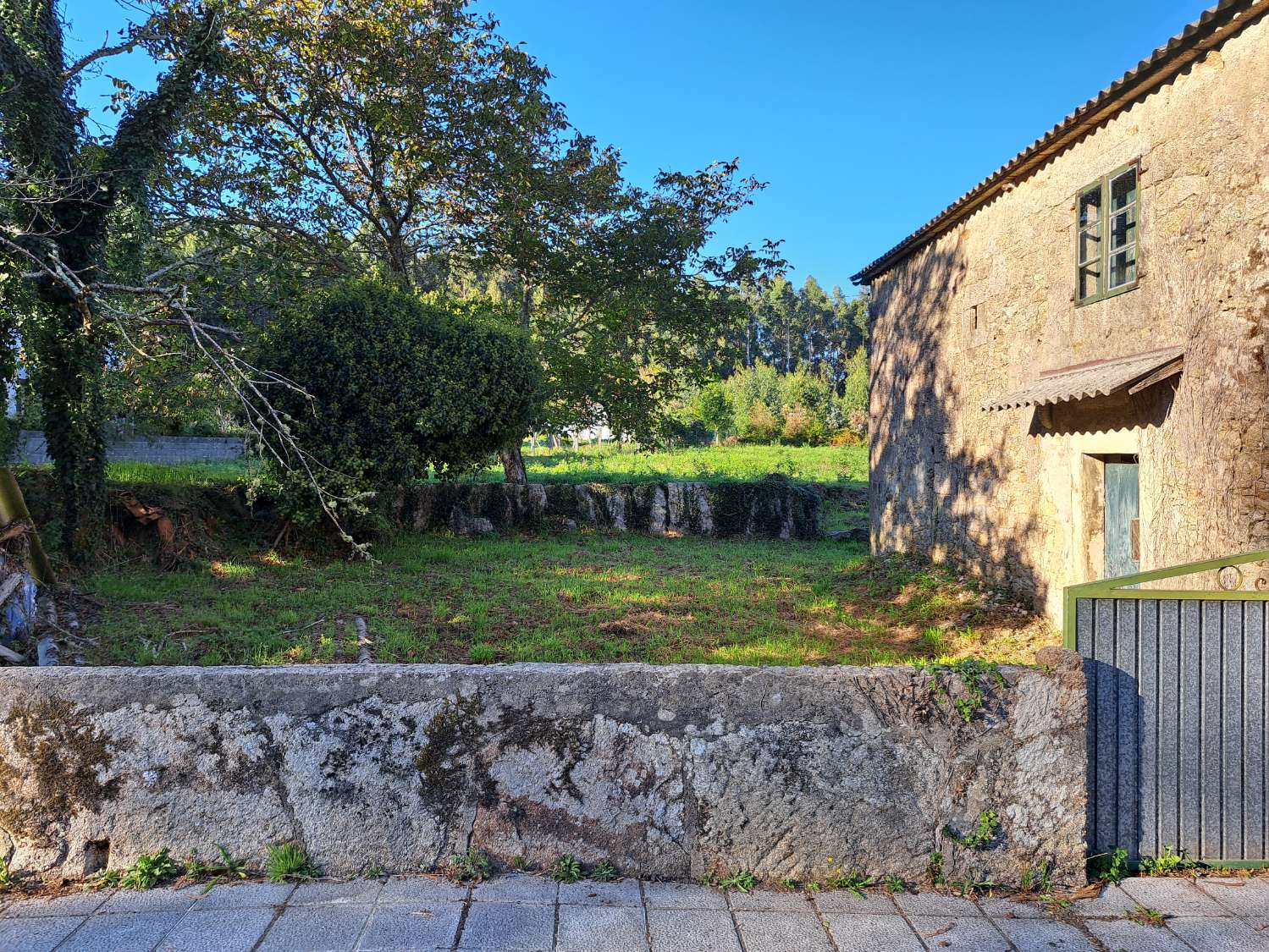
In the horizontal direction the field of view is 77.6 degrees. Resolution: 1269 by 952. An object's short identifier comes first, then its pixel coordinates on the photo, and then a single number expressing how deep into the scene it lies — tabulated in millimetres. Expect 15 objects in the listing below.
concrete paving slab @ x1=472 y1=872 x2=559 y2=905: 3004
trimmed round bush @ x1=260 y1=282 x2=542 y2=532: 10820
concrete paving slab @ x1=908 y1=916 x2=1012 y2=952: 2773
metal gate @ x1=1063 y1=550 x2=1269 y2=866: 3252
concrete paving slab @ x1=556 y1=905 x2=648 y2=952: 2721
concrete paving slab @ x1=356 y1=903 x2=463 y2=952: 2711
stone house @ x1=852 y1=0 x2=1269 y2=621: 5949
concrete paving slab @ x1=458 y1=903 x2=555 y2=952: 2719
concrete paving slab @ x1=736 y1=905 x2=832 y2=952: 2756
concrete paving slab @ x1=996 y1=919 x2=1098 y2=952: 2771
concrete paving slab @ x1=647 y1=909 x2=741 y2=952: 2738
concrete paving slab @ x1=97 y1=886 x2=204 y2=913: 2912
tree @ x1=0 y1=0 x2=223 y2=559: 8039
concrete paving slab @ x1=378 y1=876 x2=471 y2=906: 2990
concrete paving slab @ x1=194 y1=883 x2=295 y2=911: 2941
